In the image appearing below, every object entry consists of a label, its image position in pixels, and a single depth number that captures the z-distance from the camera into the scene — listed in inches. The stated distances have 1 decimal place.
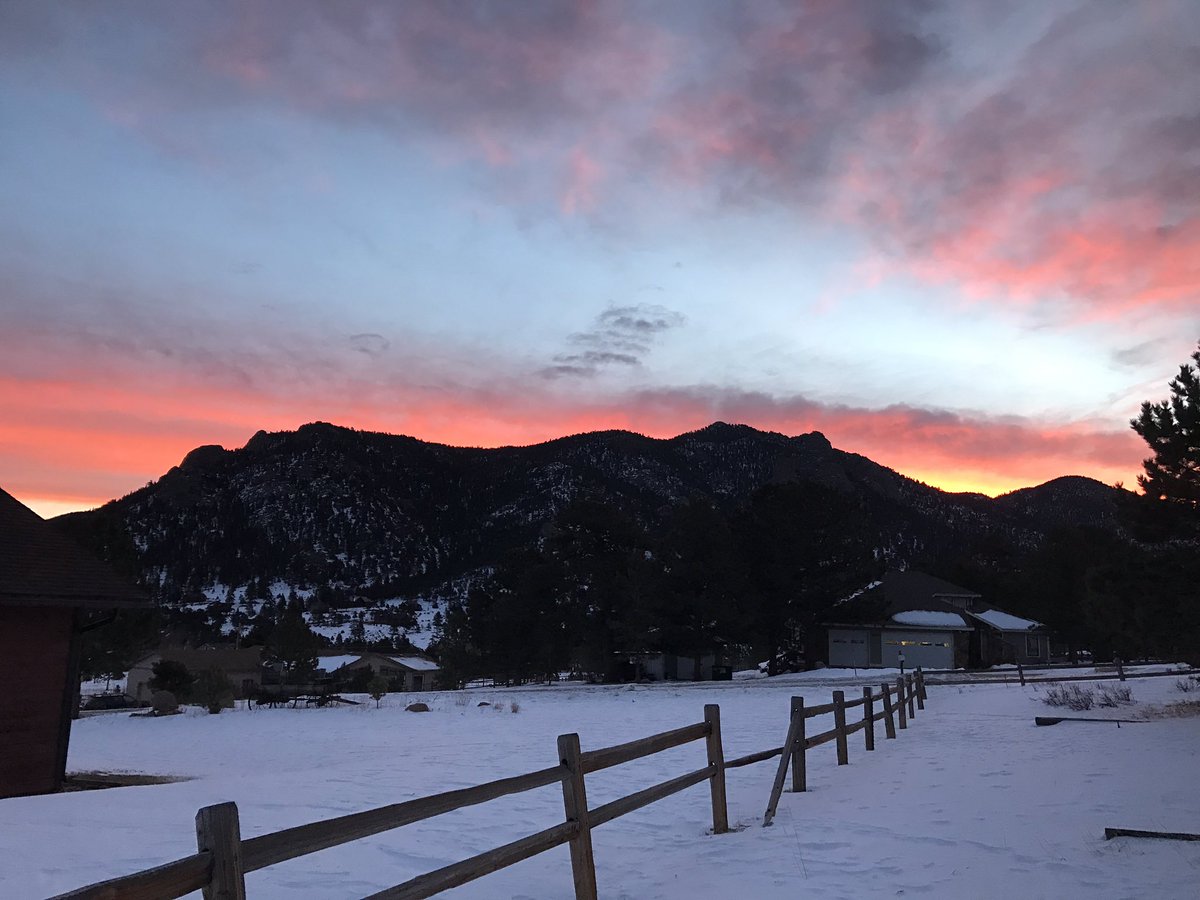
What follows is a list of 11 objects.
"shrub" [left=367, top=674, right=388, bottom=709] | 1853.5
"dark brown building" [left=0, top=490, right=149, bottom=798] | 553.9
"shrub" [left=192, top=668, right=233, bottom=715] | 1515.7
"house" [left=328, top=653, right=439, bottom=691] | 3996.1
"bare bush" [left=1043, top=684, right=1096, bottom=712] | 870.9
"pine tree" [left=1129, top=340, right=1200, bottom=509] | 833.5
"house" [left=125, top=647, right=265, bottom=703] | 3523.6
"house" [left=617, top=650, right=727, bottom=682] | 2249.0
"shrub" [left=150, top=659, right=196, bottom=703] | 2139.5
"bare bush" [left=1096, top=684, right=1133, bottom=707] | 913.7
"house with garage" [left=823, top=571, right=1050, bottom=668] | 2116.1
